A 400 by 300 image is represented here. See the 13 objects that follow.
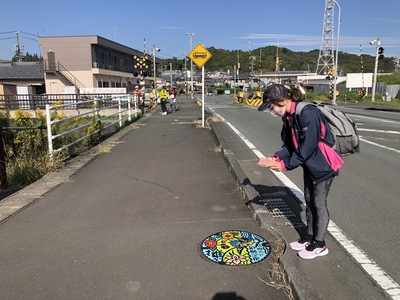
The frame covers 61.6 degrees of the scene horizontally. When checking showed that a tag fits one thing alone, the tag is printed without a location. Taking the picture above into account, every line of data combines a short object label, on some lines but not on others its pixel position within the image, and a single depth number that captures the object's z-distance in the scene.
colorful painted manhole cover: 3.05
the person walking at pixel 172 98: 22.19
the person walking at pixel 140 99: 21.32
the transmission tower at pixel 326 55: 66.26
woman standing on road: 2.76
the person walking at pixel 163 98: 19.48
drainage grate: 3.99
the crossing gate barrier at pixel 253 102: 30.15
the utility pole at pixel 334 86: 30.65
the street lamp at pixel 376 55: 26.94
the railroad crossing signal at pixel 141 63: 27.06
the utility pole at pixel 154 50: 44.35
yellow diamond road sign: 12.62
